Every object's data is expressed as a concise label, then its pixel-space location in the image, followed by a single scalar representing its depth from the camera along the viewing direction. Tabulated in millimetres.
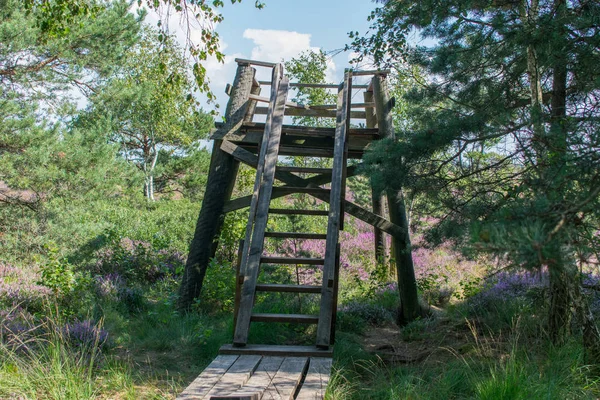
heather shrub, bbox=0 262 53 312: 6305
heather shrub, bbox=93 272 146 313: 6934
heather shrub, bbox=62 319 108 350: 4957
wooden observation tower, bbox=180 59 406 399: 3785
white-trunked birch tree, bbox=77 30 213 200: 23469
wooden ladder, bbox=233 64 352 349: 4770
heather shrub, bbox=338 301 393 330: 7230
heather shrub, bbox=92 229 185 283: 8961
